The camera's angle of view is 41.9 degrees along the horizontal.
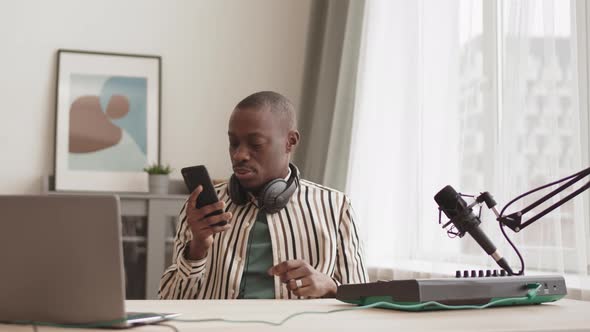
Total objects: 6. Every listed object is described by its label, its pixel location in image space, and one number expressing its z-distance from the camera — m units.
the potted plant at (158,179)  3.72
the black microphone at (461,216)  1.31
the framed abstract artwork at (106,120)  3.79
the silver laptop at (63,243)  0.93
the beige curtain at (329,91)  3.27
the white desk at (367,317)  1.03
